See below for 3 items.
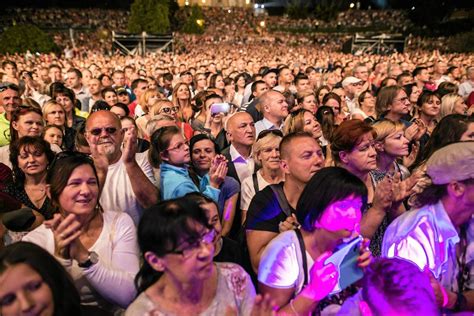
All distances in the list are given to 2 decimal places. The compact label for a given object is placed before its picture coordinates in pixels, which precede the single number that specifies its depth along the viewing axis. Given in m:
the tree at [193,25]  44.25
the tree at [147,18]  34.06
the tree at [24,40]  21.80
